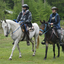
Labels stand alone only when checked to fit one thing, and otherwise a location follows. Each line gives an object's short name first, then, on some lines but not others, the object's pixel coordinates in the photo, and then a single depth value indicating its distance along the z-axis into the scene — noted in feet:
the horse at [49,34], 55.31
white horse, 53.83
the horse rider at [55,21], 59.00
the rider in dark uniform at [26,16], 61.31
